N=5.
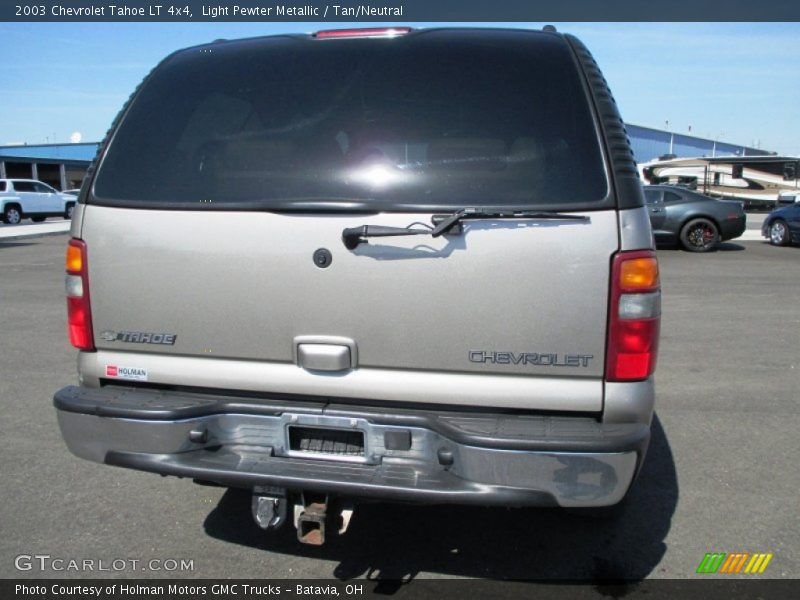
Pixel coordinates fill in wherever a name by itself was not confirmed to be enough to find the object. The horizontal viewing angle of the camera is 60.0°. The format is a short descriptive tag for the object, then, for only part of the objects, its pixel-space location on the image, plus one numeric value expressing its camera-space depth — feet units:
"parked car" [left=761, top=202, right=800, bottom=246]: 53.31
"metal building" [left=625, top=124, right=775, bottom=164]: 209.77
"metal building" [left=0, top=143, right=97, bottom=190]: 169.07
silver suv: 7.68
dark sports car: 51.06
